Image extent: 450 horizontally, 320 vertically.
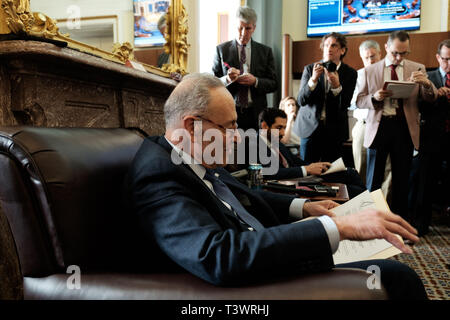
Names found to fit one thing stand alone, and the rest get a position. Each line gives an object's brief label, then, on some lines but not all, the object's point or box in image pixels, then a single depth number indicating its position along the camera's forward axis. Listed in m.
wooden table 1.44
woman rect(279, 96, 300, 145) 3.81
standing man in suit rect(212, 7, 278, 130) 2.54
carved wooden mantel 1.30
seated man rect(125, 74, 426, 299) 0.70
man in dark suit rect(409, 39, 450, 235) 2.87
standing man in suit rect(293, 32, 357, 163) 2.78
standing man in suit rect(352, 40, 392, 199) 3.47
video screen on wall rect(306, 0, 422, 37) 4.98
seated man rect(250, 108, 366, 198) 2.28
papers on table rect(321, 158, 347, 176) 2.19
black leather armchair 0.67
